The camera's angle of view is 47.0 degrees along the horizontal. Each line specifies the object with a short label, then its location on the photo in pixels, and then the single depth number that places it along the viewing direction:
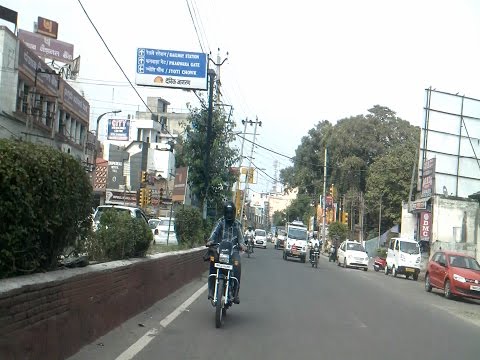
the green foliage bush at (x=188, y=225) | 19.86
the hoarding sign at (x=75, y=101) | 36.55
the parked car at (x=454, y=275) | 18.08
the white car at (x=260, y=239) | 59.71
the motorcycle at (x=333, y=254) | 43.11
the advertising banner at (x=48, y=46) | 42.06
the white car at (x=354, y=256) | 35.03
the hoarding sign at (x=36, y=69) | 28.16
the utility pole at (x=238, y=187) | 57.01
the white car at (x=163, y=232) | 25.95
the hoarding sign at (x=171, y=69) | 23.17
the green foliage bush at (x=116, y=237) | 9.24
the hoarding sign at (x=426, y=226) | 34.97
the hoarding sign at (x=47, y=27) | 44.75
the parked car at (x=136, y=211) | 16.30
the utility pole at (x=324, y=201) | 54.75
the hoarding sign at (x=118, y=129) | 63.16
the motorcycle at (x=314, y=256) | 30.55
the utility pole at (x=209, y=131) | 26.73
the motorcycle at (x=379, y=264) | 35.88
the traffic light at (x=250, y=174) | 59.66
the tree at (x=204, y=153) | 29.48
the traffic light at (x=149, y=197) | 36.88
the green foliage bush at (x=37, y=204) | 5.19
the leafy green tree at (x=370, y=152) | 52.56
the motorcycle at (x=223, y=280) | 9.05
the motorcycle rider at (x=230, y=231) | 9.76
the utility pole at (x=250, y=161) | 59.81
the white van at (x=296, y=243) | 35.62
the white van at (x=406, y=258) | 29.31
